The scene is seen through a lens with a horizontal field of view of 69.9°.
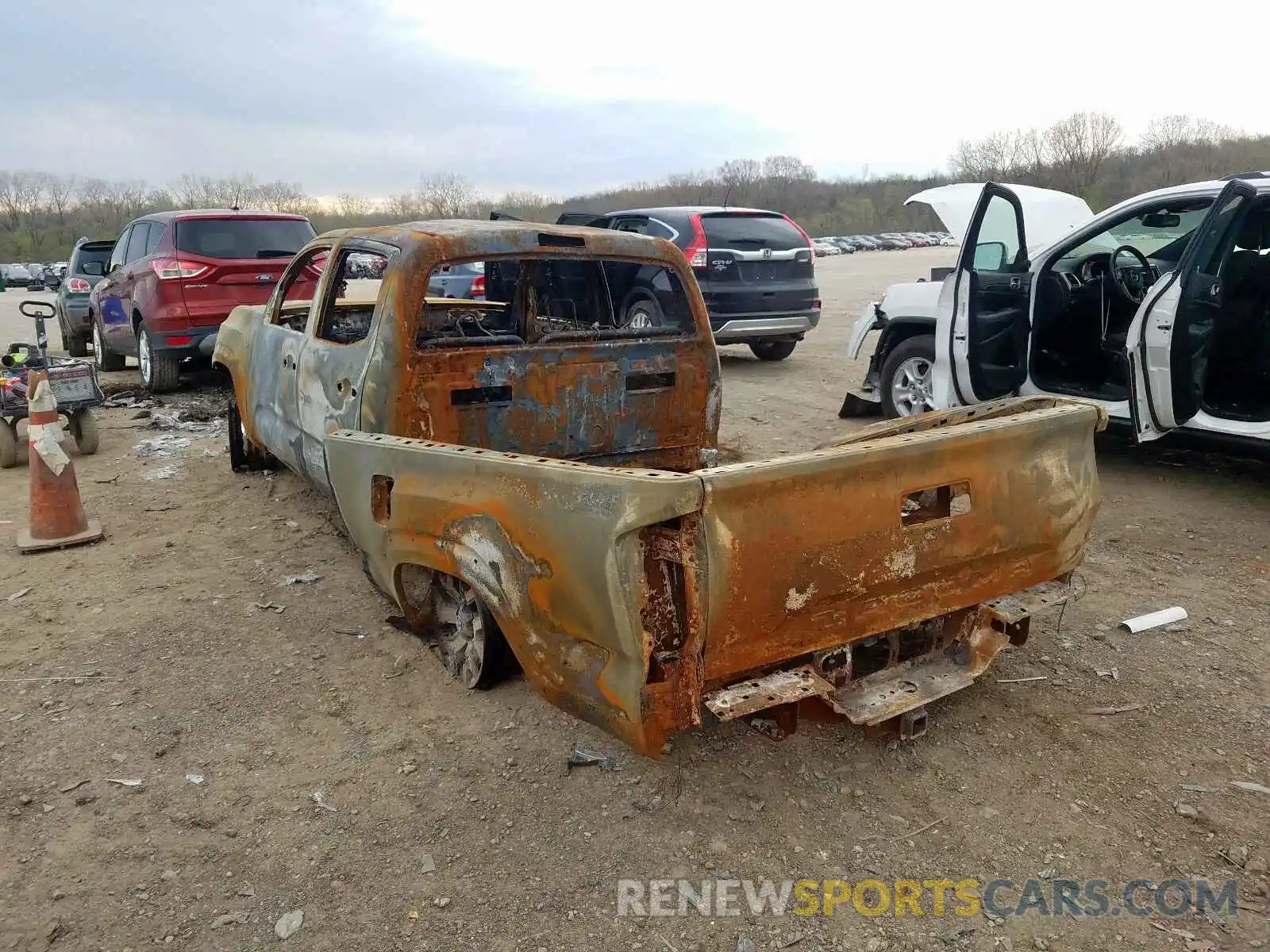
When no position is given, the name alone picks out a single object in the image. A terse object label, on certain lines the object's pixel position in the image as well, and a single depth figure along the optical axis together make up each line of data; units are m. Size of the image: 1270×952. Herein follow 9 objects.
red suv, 8.11
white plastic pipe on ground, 3.79
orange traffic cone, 4.89
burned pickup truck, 2.39
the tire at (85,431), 6.87
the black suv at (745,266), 9.59
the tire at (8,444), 6.64
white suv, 5.11
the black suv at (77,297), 11.87
